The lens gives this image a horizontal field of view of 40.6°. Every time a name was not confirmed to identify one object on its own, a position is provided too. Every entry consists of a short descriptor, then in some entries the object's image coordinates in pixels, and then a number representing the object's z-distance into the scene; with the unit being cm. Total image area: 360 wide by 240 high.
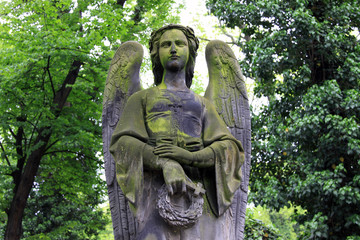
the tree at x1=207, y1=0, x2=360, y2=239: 1044
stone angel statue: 477
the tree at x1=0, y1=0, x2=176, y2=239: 1211
